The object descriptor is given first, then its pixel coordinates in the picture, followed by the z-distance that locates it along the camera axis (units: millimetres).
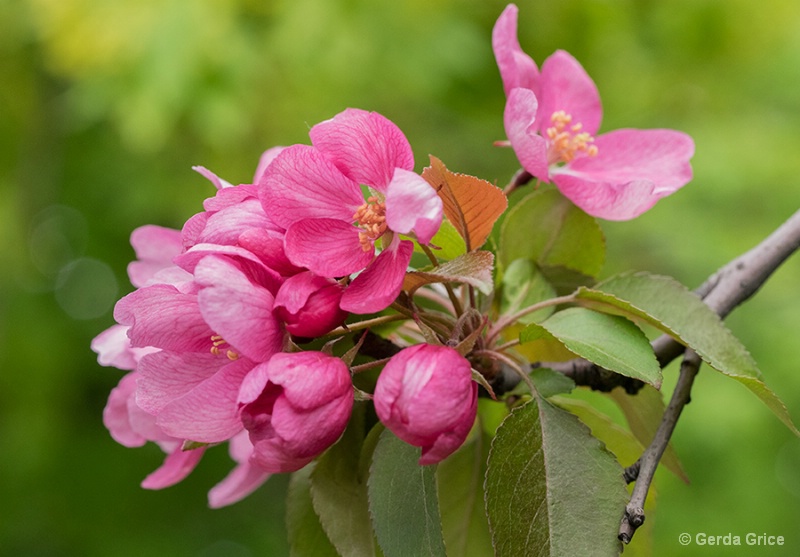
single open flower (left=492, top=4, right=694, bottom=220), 464
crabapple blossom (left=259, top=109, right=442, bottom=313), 430
